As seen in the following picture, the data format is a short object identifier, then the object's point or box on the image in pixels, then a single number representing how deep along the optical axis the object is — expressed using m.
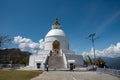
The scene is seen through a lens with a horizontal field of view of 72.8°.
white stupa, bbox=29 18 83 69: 18.98
